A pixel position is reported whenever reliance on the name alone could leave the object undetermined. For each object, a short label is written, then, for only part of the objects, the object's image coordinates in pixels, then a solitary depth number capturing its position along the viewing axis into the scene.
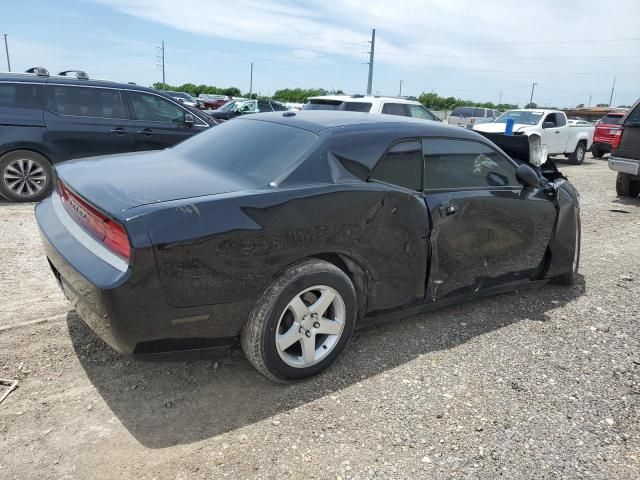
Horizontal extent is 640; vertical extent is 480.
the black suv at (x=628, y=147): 8.90
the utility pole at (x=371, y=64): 40.19
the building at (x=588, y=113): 35.50
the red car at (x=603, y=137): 16.30
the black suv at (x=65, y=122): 7.08
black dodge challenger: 2.52
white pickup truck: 14.22
